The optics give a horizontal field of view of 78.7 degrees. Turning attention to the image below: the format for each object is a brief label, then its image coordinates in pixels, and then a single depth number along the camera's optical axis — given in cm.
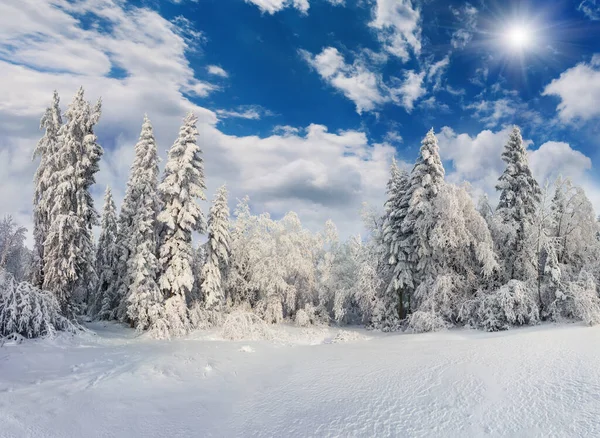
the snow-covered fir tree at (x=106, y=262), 2734
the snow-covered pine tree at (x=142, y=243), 2162
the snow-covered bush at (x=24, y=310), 1373
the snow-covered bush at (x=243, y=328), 2206
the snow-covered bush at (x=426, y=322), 2302
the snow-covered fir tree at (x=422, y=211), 2541
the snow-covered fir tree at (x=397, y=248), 2681
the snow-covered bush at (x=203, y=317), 2425
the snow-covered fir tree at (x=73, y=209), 1920
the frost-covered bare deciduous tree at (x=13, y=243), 2662
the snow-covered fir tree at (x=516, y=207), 2356
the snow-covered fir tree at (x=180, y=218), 2247
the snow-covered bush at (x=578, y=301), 1708
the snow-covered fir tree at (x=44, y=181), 1991
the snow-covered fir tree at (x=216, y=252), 2578
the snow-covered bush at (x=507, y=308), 2080
